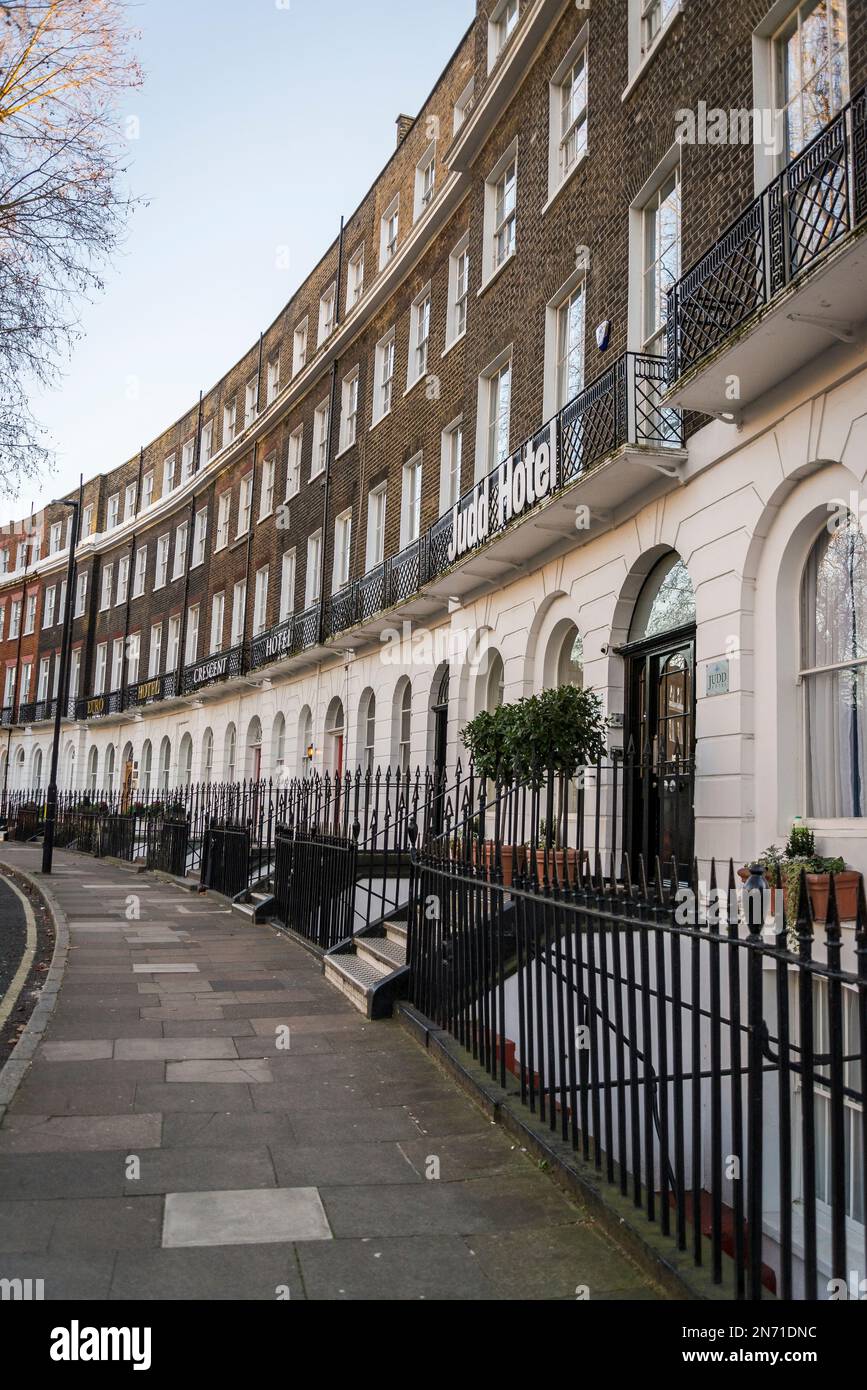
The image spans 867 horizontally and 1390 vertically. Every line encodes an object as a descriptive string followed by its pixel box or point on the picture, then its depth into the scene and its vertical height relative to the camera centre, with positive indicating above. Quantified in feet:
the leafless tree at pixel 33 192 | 30.42 +18.42
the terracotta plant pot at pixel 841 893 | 22.67 -1.24
